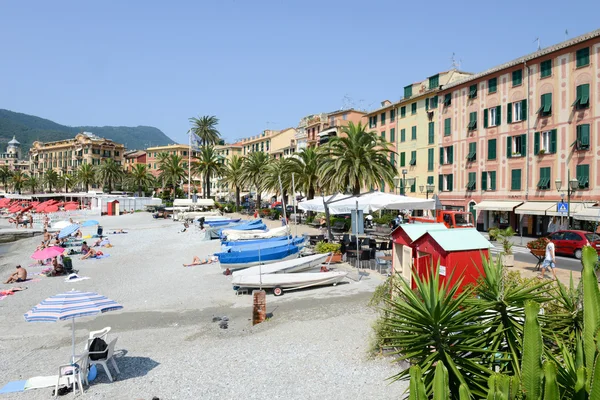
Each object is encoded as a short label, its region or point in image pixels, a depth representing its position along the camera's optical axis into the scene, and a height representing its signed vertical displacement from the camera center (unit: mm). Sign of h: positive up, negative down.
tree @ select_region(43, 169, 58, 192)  118875 +5140
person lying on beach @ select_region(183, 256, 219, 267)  26938 -4033
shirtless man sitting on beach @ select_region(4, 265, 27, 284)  23447 -4266
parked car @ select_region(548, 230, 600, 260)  21797 -2349
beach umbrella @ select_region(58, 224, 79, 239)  33938 -2667
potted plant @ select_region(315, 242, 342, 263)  22562 -2844
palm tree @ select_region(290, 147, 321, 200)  38531 +1970
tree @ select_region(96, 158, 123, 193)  94000 +5310
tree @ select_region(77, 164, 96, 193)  105688 +5445
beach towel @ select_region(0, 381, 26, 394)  10000 -4378
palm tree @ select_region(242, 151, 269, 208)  57500 +3516
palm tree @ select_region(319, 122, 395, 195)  27031 +2021
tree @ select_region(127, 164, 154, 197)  98125 +4220
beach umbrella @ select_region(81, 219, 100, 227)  41219 -2480
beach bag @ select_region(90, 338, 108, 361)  10436 -3664
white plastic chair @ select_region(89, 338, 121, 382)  10312 -3874
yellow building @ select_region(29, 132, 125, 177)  120812 +12670
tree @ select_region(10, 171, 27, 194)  128625 +4740
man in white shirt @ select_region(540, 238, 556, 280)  17234 -2549
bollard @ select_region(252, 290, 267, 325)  13992 -3687
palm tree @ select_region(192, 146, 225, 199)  72000 +5403
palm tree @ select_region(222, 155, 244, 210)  66688 +3547
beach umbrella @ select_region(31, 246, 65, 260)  23909 -3075
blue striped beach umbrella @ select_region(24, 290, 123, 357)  10234 -2650
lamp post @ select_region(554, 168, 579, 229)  24708 +513
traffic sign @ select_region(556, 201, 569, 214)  26766 -857
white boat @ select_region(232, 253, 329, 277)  19031 -3126
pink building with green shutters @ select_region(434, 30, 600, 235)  30891 +4715
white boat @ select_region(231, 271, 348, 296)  17922 -3481
